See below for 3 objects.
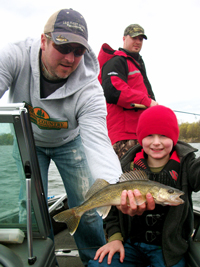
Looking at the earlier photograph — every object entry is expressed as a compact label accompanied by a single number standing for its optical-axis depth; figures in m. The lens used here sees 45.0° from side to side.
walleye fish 1.77
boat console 1.33
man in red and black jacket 3.44
